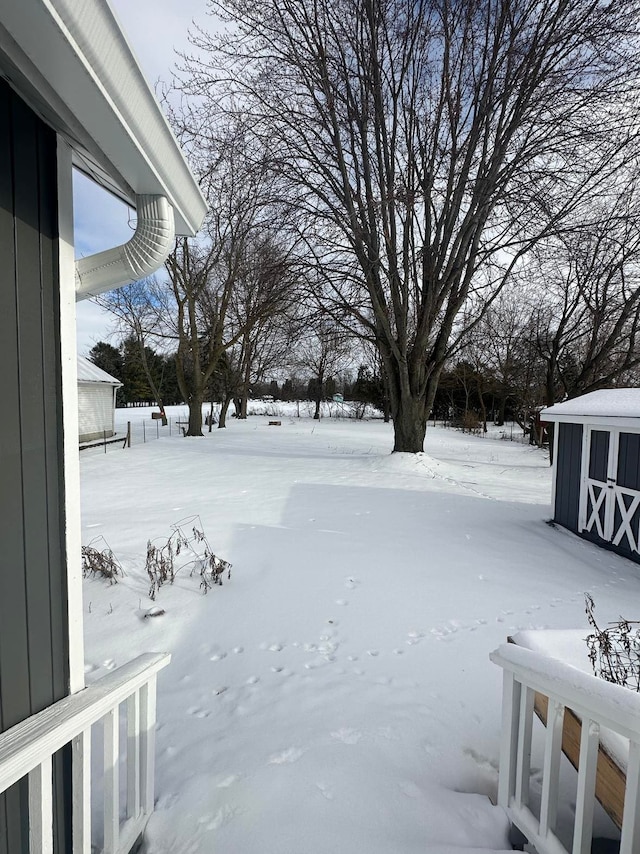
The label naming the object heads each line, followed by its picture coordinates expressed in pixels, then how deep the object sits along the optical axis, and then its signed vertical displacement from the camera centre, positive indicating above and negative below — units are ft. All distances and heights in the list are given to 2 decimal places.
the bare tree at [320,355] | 37.76 +7.17
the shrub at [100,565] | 13.05 -5.28
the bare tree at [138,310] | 63.83 +13.78
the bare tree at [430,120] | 27.30 +20.27
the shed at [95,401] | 50.96 -0.41
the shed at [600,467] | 17.22 -2.81
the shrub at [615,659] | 5.74 -3.72
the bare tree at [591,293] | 33.02 +11.88
